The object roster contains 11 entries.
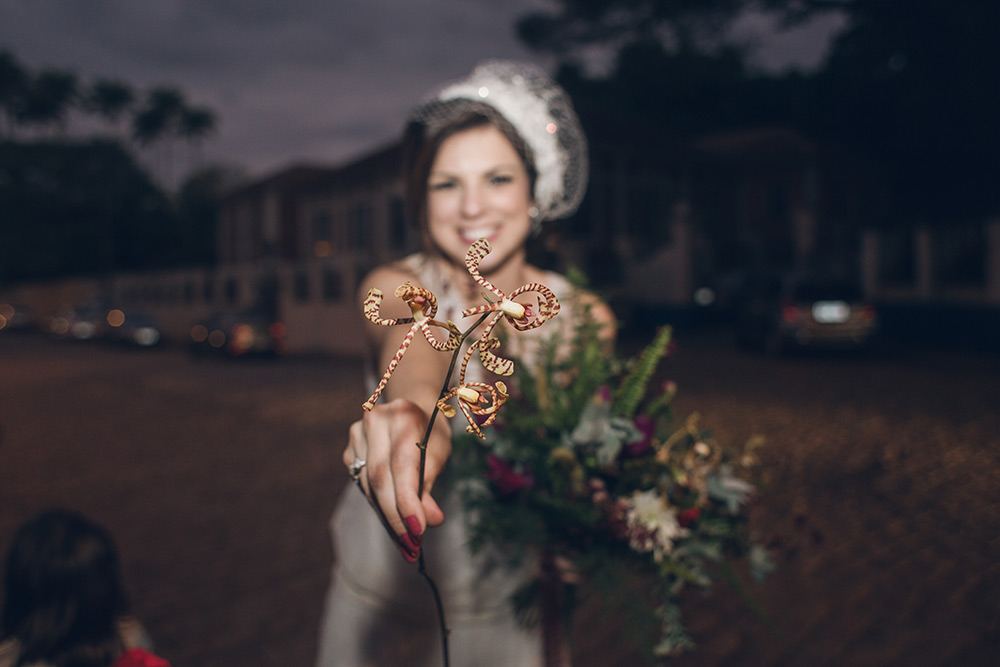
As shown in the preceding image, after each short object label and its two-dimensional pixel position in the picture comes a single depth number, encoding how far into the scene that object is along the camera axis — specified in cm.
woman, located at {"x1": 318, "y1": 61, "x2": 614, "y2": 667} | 146
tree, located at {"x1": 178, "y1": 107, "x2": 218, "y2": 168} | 6462
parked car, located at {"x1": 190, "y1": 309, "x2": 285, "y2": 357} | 1811
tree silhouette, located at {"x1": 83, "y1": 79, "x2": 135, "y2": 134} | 6166
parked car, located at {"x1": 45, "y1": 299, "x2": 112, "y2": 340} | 2989
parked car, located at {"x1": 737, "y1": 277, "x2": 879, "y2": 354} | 1327
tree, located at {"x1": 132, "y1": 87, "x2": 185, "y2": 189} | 6338
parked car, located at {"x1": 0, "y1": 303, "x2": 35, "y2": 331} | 3959
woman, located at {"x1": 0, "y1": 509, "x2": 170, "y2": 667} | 210
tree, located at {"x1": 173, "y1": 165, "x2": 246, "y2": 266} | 4831
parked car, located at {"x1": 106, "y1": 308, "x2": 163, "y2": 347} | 2478
